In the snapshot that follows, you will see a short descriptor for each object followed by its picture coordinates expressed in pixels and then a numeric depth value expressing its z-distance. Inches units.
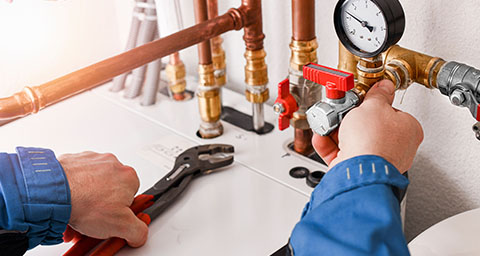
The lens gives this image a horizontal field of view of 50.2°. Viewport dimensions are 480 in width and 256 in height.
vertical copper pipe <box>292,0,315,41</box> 29.5
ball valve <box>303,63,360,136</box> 21.8
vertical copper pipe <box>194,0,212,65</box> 33.9
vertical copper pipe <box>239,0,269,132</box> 31.8
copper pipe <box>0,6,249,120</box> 24.6
